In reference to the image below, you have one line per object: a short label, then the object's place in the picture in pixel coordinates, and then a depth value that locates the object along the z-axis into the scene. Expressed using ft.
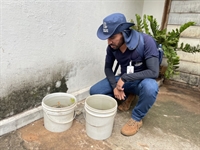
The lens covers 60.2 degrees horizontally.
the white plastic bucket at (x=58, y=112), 4.79
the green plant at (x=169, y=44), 7.46
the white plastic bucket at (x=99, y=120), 4.53
